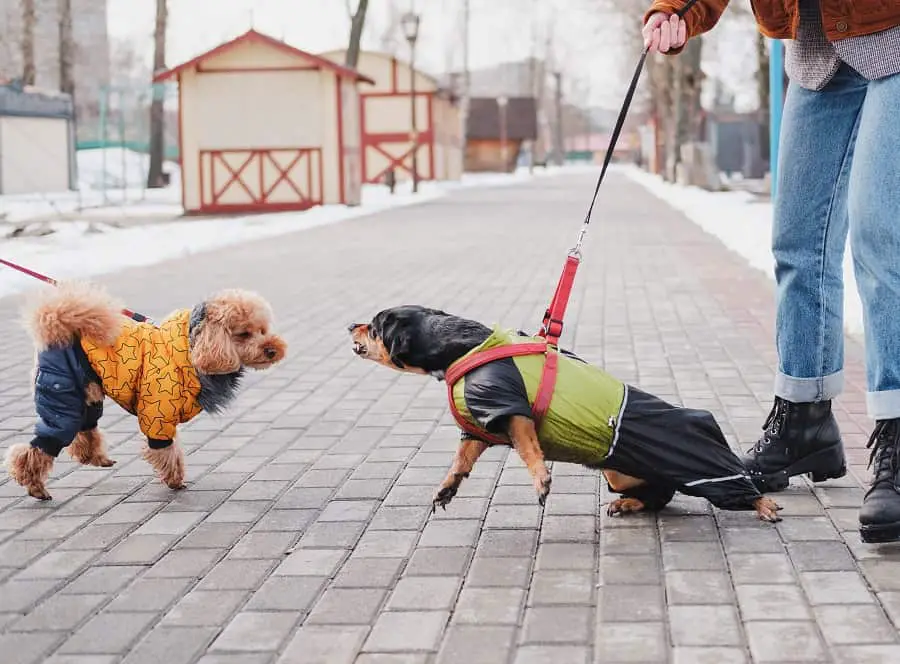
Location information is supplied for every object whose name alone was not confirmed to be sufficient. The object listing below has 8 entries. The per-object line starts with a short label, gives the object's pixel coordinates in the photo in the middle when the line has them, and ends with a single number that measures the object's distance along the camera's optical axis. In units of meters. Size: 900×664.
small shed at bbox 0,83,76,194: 37.19
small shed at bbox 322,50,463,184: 55.31
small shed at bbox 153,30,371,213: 30.25
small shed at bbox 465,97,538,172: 96.38
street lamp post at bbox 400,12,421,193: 42.38
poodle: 4.57
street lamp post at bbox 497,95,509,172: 88.71
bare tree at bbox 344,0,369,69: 44.22
